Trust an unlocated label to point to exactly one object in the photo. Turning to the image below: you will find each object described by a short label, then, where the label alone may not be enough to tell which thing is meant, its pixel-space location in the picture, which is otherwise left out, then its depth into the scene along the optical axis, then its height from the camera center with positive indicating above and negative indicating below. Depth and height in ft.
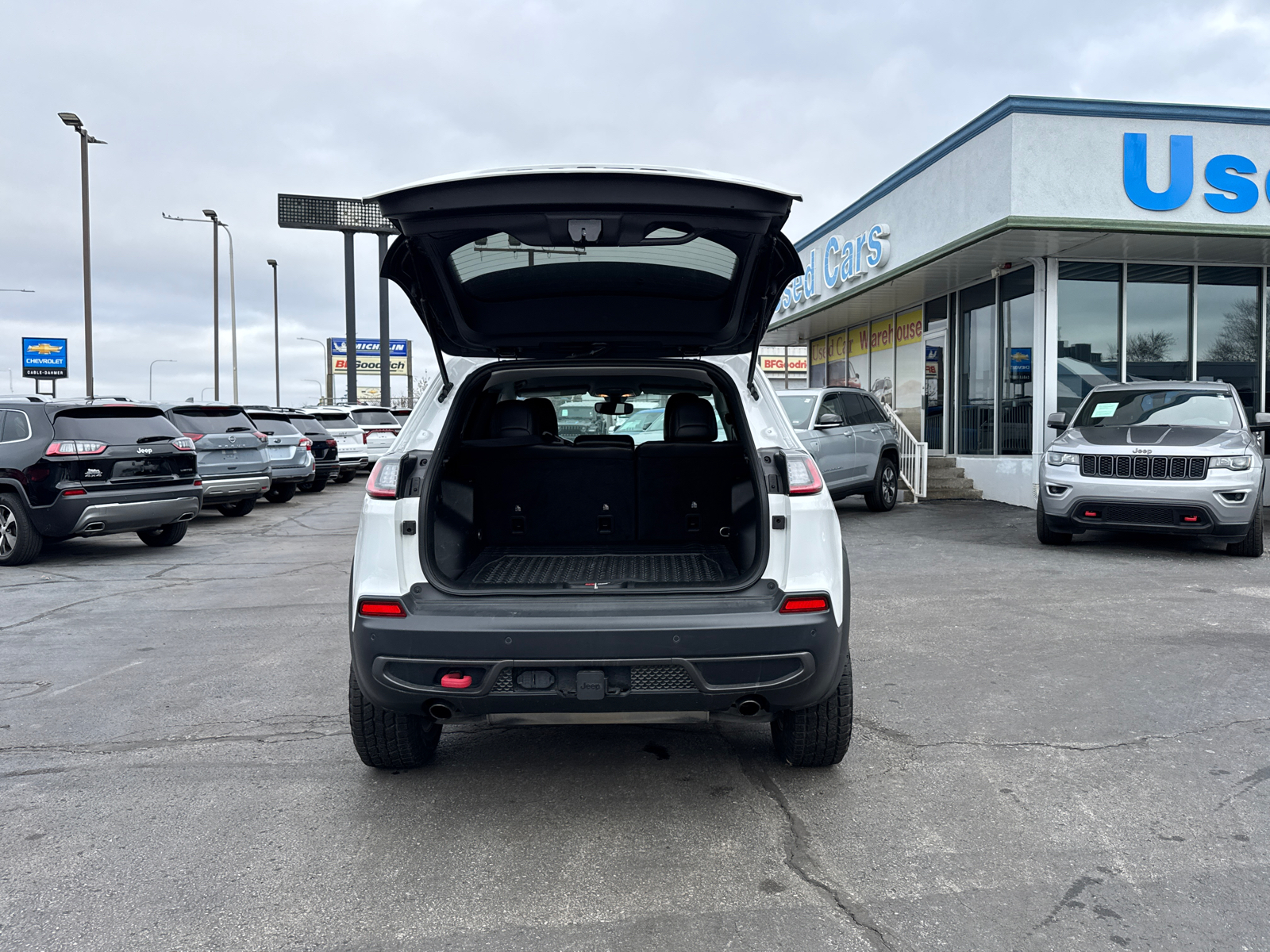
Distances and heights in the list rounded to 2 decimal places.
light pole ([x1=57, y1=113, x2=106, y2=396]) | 66.23 +14.90
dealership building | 39.47 +9.84
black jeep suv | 28.04 -0.44
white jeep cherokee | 9.39 -0.59
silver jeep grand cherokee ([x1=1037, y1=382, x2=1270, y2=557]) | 27.45 -0.41
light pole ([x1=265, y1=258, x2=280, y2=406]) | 139.74 +16.26
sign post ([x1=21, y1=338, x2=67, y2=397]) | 160.97 +18.66
